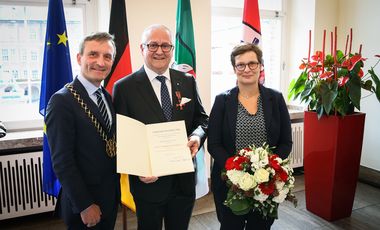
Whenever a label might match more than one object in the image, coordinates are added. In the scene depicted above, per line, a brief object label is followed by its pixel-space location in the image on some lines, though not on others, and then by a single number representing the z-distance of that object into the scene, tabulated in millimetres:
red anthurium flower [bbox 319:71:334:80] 2707
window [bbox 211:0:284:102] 3980
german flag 2596
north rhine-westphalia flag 2895
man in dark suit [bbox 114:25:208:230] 1604
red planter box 2766
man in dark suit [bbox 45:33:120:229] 1297
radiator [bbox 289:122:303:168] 4125
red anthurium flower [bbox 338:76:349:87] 2635
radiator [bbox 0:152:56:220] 2783
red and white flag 3277
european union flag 2391
